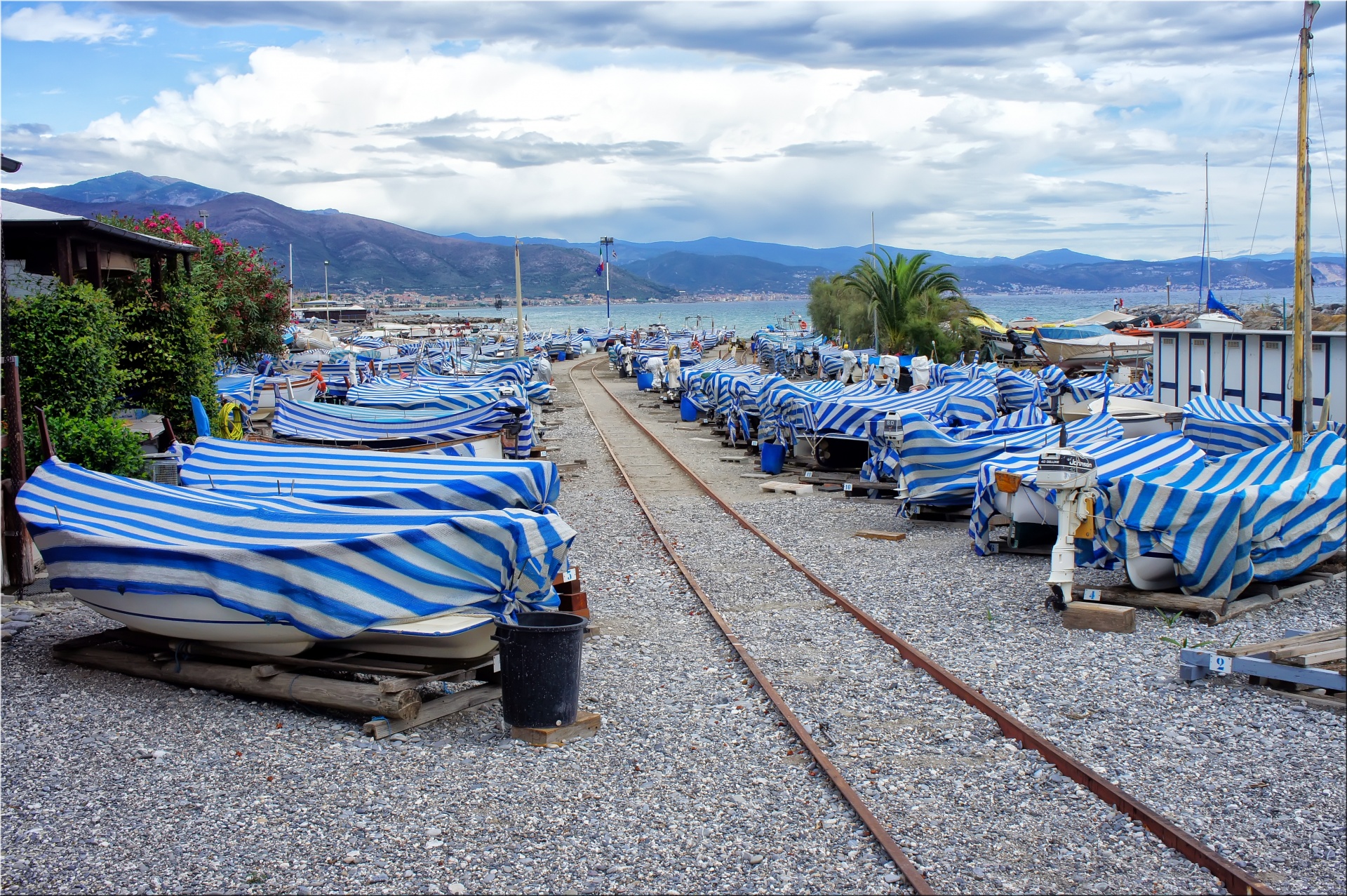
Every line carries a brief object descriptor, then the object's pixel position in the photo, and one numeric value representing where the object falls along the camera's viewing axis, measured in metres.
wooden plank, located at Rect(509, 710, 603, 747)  7.52
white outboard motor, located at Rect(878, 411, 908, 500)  17.14
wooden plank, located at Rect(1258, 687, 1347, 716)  7.79
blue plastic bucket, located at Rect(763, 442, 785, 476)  23.36
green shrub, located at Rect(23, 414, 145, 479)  12.36
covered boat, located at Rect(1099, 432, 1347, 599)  10.68
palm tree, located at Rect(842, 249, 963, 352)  48.62
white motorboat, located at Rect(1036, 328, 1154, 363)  51.41
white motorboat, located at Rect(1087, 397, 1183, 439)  21.53
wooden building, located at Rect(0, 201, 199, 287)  14.27
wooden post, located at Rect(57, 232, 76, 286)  14.14
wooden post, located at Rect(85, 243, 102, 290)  15.80
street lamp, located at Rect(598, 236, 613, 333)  91.06
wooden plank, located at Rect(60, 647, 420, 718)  7.65
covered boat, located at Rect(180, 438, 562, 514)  10.72
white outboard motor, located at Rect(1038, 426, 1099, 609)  10.71
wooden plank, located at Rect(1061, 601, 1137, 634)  10.15
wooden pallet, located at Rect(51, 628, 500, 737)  7.71
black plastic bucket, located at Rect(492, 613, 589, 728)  7.49
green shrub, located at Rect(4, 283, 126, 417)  12.59
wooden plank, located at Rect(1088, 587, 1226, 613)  10.48
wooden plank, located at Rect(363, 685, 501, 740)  7.64
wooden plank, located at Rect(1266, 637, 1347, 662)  8.34
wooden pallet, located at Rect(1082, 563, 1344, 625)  10.41
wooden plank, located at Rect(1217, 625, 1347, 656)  8.52
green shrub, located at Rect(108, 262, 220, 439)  17.50
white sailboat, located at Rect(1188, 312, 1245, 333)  25.92
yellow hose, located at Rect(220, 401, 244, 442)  16.45
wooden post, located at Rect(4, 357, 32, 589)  11.05
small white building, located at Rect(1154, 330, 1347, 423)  21.28
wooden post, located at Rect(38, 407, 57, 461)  11.01
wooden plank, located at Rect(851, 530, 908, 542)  15.41
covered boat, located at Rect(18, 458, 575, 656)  8.03
